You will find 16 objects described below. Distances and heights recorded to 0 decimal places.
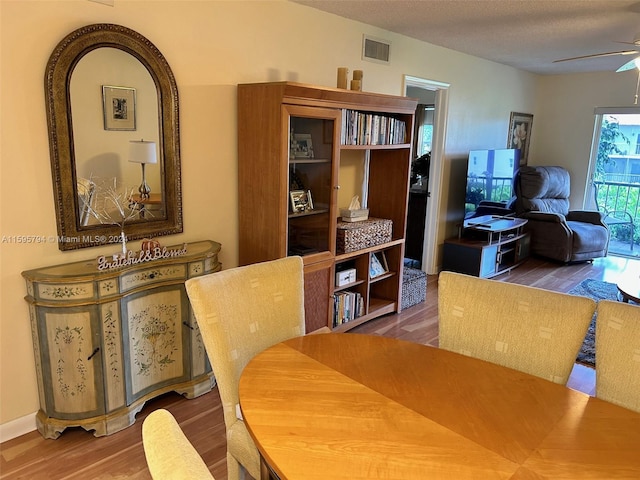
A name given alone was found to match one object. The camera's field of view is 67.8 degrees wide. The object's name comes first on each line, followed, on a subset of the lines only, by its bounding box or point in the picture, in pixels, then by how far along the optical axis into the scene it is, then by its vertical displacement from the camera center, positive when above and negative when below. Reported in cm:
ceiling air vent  373 +78
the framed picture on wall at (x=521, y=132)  609 +25
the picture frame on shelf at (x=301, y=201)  296 -34
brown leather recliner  566 -83
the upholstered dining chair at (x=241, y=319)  163 -63
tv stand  497 -101
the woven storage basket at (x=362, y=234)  340 -63
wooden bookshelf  277 -17
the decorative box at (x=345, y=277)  353 -96
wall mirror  219 +5
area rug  459 -135
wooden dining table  108 -70
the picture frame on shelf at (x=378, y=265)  381 -95
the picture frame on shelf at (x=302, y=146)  288 +0
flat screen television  512 -28
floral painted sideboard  215 -93
